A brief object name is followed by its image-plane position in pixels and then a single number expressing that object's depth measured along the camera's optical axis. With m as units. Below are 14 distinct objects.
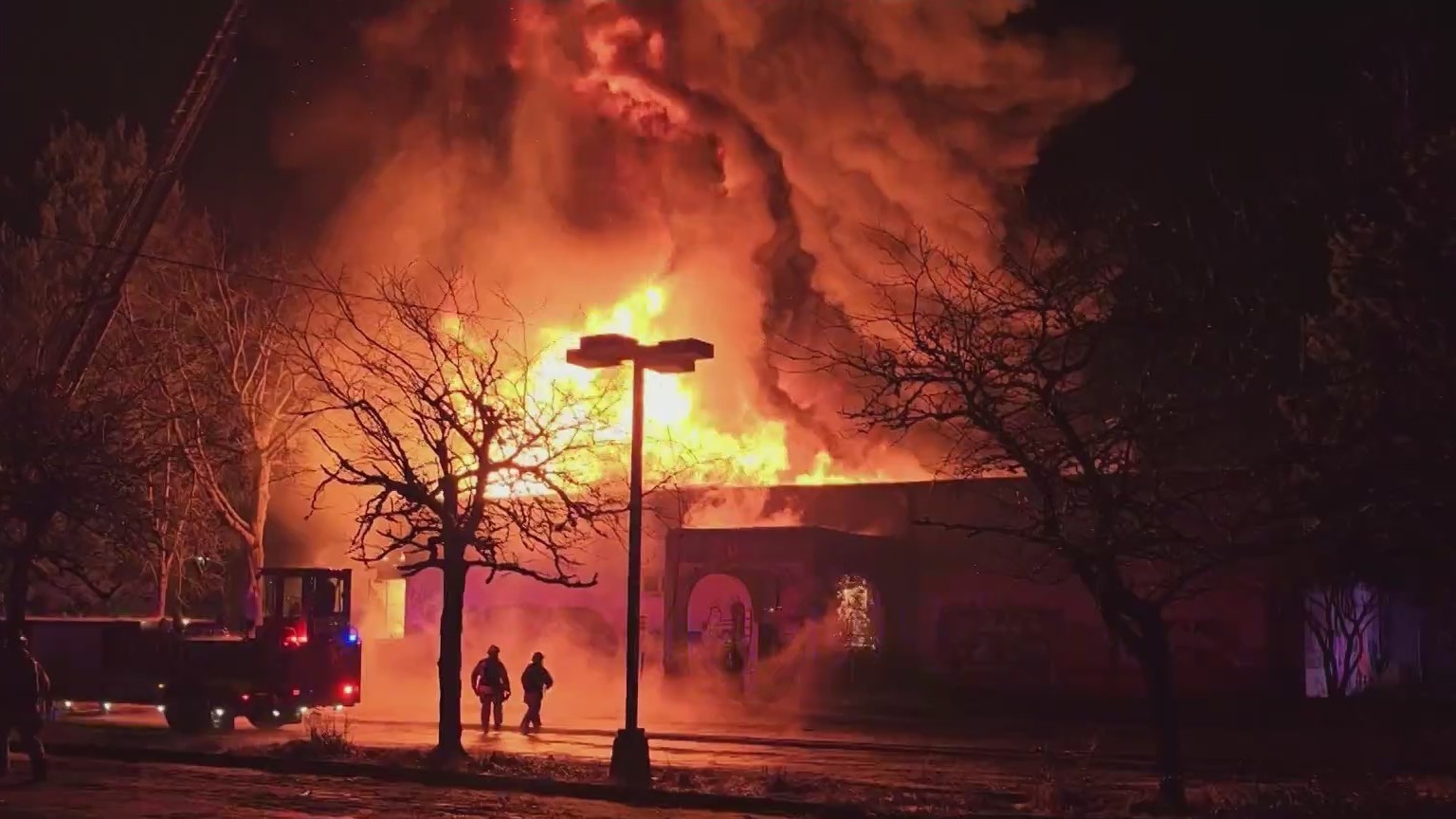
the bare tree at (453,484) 19.56
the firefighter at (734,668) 33.44
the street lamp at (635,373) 17.84
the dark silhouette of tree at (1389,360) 19.02
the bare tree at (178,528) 35.16
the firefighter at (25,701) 16.41
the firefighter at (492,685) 26.56
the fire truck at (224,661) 25.45
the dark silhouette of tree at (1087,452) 15.20
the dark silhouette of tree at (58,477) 23.30
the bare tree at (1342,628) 29.55
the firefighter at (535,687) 26.33
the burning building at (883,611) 29.86
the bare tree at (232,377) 35.53
